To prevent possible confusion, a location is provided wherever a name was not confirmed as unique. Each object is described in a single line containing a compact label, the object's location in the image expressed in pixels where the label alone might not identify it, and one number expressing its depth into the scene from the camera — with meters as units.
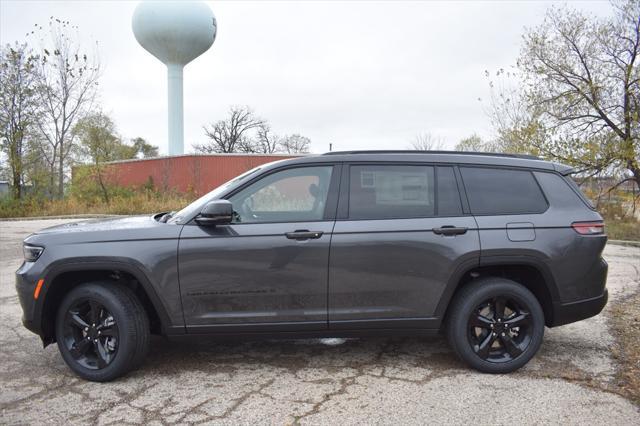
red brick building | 30.75
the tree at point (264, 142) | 68.06
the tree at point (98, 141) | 26.67
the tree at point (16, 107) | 24.94
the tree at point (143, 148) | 77.50
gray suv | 3.86
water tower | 31.41
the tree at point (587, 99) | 16.03
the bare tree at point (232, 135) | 68.75
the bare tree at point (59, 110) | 27.58
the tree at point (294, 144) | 68.88
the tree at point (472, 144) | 52.15
